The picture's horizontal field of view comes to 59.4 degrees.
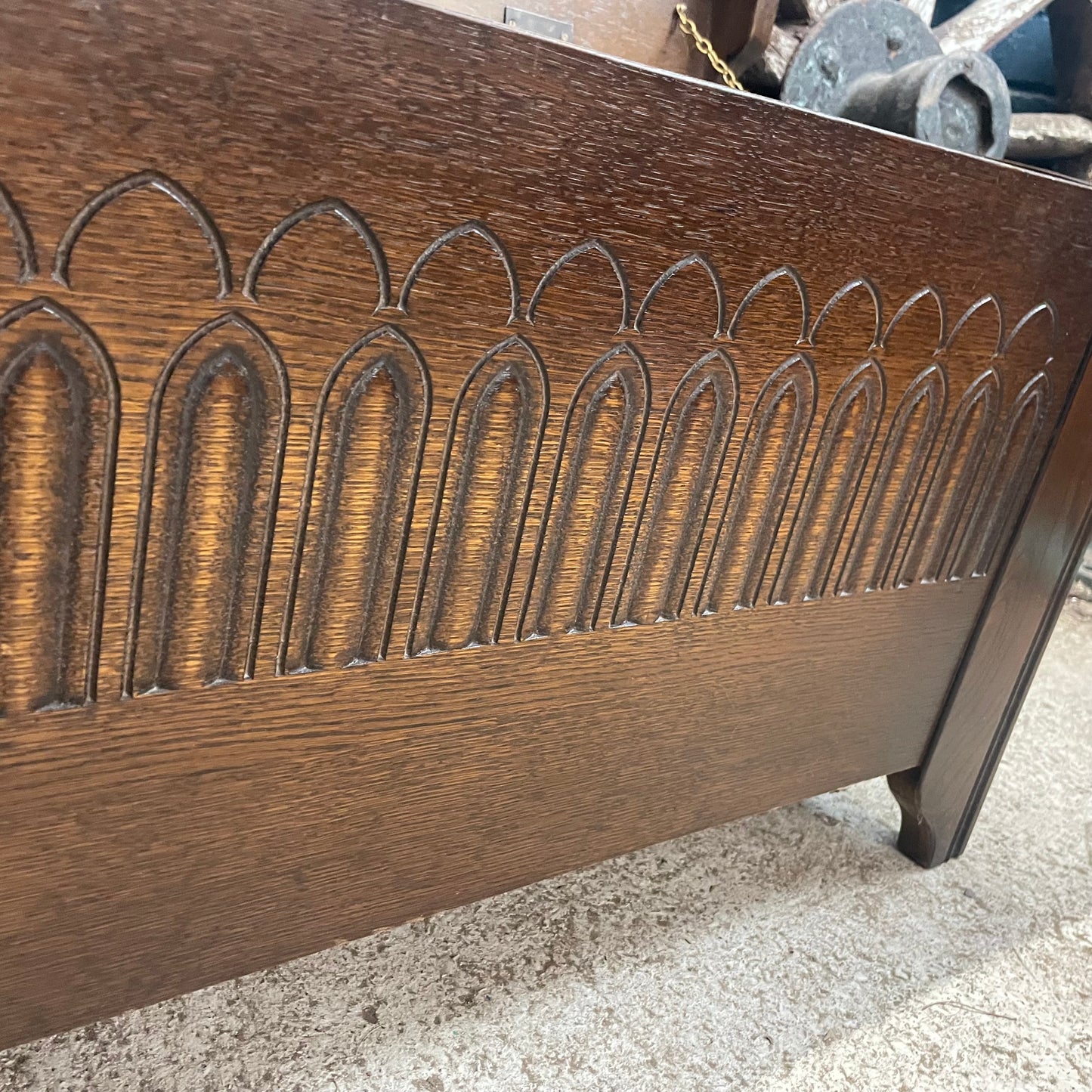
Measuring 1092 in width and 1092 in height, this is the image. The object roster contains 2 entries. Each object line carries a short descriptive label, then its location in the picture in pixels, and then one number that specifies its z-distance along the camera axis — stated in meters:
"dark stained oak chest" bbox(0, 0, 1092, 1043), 0.49
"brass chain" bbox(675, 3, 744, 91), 1.02
